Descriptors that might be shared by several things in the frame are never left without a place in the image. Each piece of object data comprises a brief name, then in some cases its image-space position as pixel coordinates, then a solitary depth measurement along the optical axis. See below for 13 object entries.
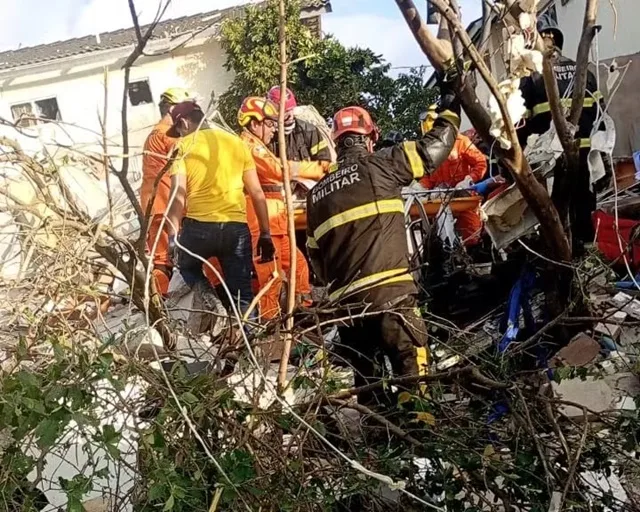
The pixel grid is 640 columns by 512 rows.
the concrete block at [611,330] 3.48
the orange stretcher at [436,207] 5.40
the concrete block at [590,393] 3.22
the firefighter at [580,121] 3.35
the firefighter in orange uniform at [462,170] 5.61
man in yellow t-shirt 4.84
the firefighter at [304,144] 6.00
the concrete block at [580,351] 3.24
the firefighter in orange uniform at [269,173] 5.32
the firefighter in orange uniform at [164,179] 4.52
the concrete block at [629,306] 3.65
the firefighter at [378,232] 3.50
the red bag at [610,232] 4.72
